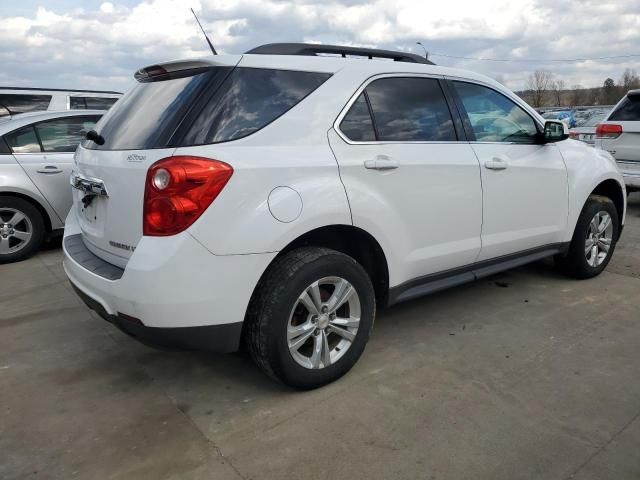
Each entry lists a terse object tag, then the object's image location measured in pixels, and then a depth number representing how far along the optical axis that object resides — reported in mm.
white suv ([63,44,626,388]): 2402
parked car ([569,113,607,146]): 9511
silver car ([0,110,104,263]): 5500
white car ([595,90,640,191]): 7156
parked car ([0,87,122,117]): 7770
